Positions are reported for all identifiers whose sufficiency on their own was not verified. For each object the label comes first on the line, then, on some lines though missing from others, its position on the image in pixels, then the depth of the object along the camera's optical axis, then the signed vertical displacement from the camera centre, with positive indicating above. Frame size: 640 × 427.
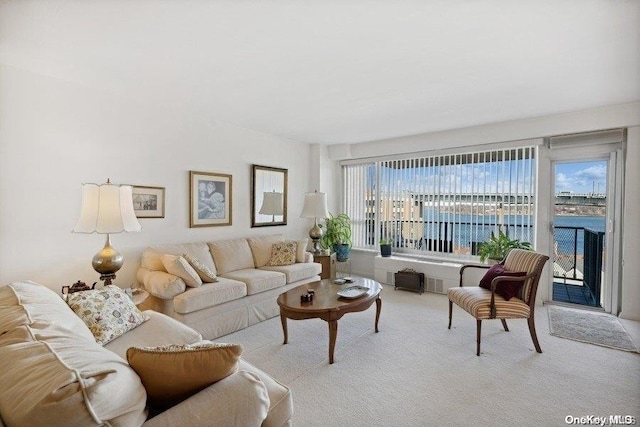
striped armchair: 2.87 -0.83
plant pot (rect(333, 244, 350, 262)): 5.77 -0.78
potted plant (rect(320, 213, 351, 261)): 5.77 -0.55
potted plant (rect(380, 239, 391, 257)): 5.54 -0.69
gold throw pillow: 1.17 -0.61
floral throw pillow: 2.03 -0.71
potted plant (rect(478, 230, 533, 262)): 4.25 -0.48
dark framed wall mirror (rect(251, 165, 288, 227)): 4.90 +0.20
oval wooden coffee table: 2.74 -0.86
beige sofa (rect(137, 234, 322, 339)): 3.06 -0.83
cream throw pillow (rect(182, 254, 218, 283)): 3.41 -0.68
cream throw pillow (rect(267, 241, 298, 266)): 4.45 -0.64
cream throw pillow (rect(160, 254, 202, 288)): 3.15 -0.61
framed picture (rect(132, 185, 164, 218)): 3.57 +0.07
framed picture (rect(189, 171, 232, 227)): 4.11 +0.12
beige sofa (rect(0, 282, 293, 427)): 0.85 -0.54
